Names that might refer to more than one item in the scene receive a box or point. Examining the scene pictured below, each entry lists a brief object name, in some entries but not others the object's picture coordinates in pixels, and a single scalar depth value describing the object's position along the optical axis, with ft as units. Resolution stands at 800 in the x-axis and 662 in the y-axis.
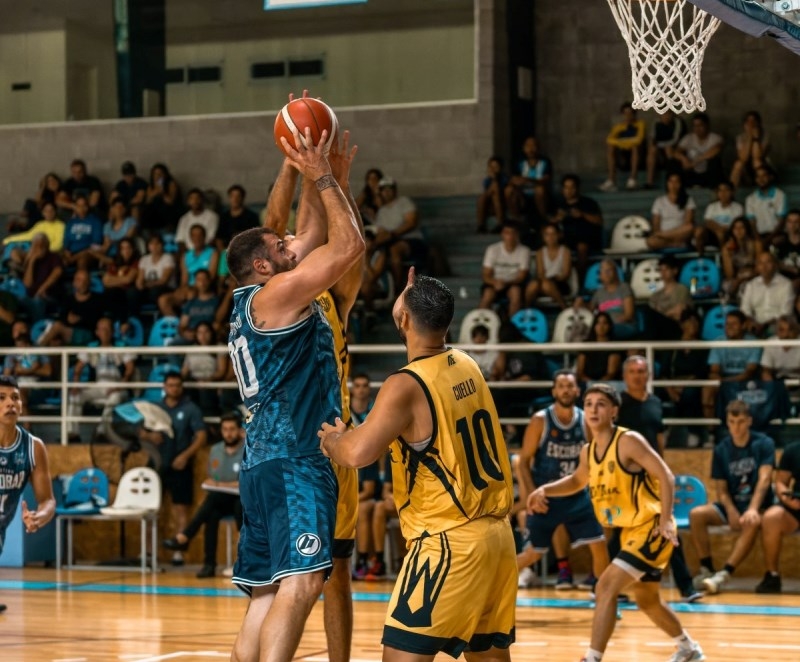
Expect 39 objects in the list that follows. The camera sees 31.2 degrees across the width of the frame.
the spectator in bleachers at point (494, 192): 49.80
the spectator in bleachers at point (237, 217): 51.85
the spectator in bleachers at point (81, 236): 53.52
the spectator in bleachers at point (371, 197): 50.90
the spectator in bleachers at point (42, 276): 51.88
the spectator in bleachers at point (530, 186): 48.91
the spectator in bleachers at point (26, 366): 47.34
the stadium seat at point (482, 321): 44.06
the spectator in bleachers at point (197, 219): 52.50
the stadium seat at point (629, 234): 47.39
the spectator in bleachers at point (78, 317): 49.01
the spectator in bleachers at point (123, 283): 50.65
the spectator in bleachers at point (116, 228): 53.50
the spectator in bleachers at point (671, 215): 45.91
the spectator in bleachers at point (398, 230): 48.78
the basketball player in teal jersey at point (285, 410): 16.42
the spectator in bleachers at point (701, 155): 48.57
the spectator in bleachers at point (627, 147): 50.57
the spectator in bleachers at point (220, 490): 39.70
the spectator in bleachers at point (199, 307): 46.32
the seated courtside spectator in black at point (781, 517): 35.32
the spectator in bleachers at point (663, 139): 50.01
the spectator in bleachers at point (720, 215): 45.16
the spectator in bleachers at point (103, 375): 45.63
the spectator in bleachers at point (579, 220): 47.32
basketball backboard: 21.91
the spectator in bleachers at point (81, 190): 55.21
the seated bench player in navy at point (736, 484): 35.83
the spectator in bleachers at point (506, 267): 45.50
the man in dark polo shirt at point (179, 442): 41.78
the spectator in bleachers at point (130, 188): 55.06
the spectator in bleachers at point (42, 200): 56.18
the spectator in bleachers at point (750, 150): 47.26
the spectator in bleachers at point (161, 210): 54.60
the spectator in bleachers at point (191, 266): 48.85
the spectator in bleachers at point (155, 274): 50.67
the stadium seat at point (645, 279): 44.91
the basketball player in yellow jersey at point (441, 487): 15.33
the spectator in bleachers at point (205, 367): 44.68
